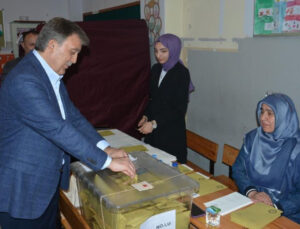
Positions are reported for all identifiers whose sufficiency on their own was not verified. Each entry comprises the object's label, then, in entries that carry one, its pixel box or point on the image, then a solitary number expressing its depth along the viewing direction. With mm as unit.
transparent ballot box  1134
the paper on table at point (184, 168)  1864
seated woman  1799
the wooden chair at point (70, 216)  1478
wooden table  1348
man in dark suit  1304
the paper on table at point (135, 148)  2164
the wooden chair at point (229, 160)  2339
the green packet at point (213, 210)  1344
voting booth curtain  3223
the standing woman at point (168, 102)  2529
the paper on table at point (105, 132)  2605
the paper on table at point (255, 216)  1353
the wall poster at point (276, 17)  2152
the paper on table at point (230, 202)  1477
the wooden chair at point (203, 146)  2533
